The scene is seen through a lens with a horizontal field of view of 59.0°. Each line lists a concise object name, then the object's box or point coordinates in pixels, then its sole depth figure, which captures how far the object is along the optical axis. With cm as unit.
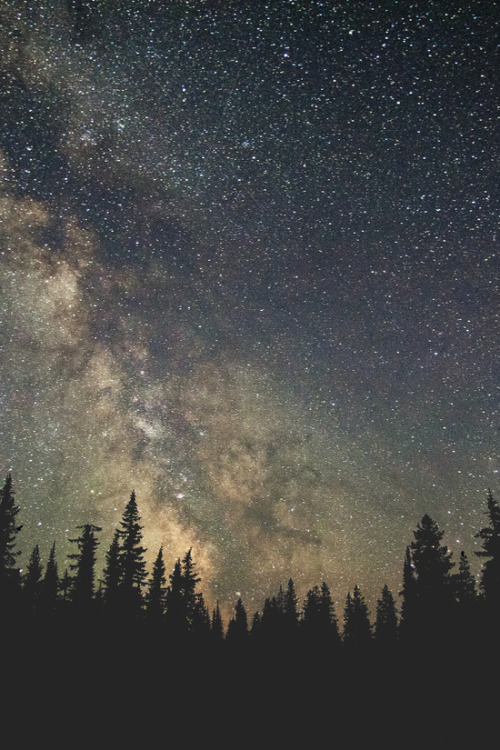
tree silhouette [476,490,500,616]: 2277
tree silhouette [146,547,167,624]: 3325
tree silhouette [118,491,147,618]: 2979
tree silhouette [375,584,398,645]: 3712
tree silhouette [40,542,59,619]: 2938
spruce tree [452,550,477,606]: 2775
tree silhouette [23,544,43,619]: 2885
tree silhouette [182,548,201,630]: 3978
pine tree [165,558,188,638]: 3481
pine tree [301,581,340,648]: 4059
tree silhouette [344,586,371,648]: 4077
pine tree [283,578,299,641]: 4316
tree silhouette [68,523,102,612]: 2922
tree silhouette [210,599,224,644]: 5002
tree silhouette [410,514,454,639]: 2444
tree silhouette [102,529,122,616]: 2969
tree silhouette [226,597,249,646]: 4556
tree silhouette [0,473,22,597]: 2556
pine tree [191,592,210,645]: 4059
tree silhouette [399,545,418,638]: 2634
